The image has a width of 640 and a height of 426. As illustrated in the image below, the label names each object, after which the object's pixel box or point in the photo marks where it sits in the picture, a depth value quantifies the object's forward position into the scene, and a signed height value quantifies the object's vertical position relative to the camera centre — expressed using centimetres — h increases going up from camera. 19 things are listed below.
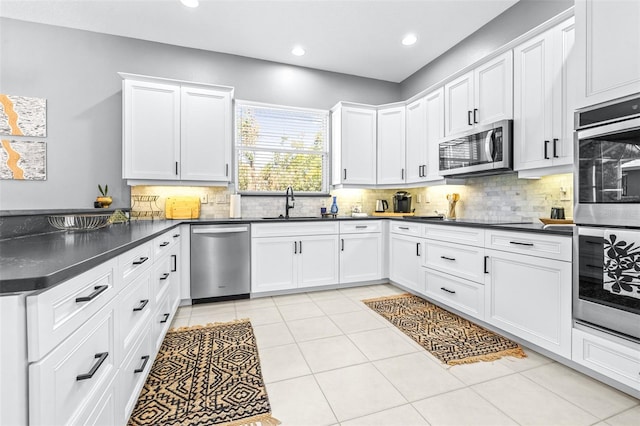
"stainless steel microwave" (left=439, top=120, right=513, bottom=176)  278 +60
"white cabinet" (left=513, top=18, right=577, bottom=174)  235 +91
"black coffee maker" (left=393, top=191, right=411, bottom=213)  450 +13
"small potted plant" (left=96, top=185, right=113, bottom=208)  326 +11
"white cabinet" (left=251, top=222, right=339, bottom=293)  354 -54
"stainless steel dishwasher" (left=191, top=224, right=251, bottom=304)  333 -57
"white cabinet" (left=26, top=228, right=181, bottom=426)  79 -47
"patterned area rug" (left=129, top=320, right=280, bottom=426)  158 -105
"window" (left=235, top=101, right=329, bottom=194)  417 +87
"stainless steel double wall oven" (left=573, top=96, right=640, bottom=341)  166 -3
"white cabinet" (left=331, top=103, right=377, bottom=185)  425 +94
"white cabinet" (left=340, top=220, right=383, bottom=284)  390 -52
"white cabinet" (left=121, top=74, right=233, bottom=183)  337 +92
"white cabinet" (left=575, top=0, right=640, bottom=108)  167 +95
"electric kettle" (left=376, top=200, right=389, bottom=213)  461 +8
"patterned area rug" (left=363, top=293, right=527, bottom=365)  221 -102
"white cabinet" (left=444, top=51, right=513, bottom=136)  282 +117
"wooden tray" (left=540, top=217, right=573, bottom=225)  235 -8
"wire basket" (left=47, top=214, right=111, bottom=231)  204 -8
